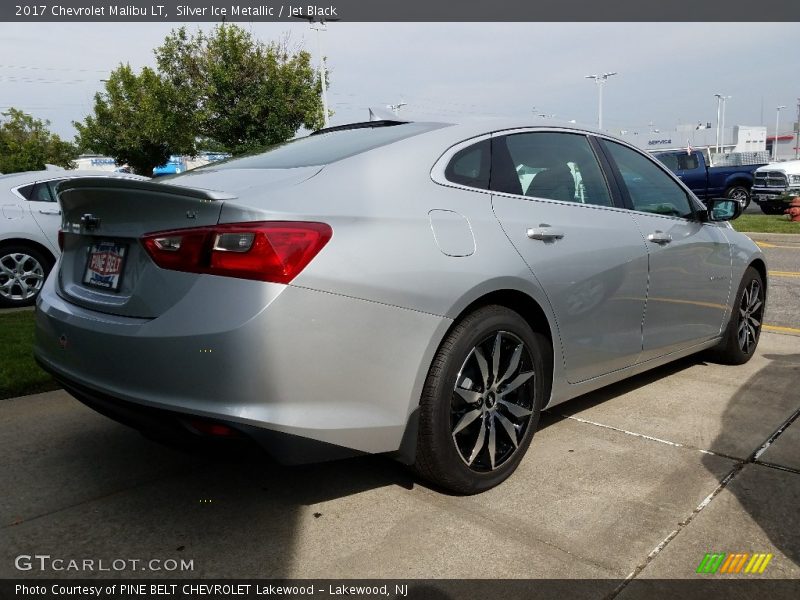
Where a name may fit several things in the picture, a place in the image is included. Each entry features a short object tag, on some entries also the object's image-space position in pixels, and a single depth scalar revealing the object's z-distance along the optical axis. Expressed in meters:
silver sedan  2.17
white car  7.42
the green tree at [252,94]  28.56
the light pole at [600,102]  50.29
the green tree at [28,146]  41.31
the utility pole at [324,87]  30.36
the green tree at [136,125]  34.53
